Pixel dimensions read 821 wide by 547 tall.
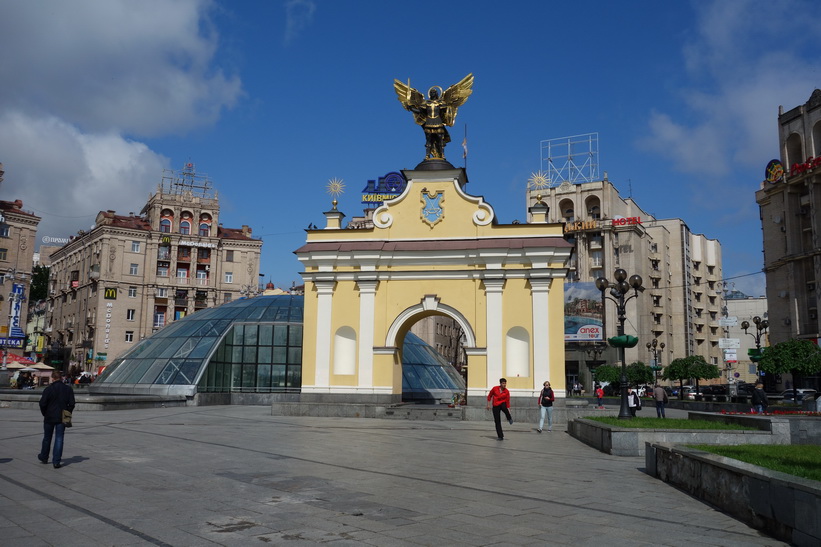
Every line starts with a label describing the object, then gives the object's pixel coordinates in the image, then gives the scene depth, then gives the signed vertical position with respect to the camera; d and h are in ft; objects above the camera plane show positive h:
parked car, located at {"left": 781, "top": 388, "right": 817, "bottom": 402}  146.49 -2.59
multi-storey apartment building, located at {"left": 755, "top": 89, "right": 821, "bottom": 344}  173.06 +41.04
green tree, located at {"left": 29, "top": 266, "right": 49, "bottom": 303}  313.05 +40.34
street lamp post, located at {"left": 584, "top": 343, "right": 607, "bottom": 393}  230.97 +8.70
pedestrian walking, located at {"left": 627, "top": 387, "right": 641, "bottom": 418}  80.12 -2.39
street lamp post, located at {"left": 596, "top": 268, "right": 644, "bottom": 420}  62.18 +6.48
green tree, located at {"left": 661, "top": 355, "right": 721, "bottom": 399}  147.54 +2.43
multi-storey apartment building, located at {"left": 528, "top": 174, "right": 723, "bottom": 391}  244.42 +43.19
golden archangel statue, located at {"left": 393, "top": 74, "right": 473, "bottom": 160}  94.12 +36.92
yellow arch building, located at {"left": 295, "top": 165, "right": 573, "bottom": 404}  84.69 +11.01
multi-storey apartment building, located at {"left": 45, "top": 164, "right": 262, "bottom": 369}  234.17 +37.25
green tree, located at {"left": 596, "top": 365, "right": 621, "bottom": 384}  193.26 +1.54
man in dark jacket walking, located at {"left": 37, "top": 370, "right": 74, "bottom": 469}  36.09 -1.79
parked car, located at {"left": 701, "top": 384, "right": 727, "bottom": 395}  178.68 -2.41
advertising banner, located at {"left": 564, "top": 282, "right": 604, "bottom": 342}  235.40 +22.99
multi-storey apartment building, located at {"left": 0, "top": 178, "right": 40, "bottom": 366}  201.77 +36.48
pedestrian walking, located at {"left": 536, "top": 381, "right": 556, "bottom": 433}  63.16 -2.04
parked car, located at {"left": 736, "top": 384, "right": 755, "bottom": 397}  163.73 -2.05
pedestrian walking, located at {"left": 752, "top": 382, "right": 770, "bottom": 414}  79.51 -2.23
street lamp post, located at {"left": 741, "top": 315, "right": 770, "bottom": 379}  109.19 +9.43
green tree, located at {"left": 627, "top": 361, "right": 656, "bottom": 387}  185.26 +1.59
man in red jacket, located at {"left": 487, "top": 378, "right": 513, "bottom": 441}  55.47 -1.77
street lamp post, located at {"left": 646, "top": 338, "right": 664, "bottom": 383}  233.37 +11.33
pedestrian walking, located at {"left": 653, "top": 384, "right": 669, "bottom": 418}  87.15 -2.28
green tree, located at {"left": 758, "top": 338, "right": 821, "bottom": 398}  100.68 +3.43
